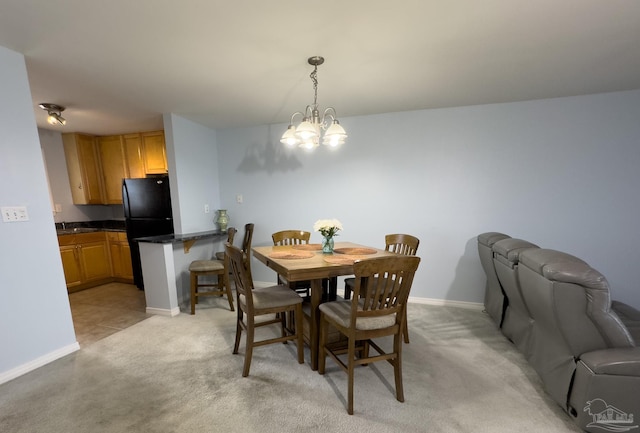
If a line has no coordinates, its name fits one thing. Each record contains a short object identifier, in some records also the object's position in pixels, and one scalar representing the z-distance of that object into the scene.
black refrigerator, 3.35
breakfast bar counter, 2.75
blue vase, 2.24
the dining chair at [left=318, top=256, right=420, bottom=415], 1.43
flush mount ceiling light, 2.65
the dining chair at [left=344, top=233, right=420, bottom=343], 2.26
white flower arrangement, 2.18
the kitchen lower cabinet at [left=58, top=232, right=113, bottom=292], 3.48
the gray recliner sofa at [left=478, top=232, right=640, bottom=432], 1.23
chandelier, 1.84
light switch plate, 1.72
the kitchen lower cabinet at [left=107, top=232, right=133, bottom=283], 3.84
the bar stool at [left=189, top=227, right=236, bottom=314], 2.83
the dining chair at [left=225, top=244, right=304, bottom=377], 1.74
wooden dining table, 1.73
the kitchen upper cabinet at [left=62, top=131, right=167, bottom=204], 3.74
